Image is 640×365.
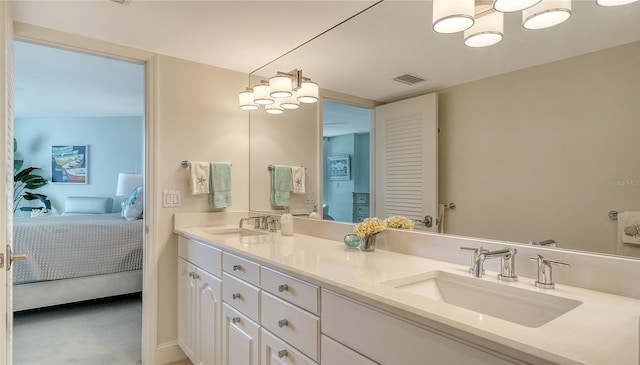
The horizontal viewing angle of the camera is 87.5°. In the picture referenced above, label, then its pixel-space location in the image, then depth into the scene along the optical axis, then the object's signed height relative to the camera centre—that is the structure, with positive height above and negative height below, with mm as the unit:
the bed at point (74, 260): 2945 -737
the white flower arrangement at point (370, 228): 1592 -220
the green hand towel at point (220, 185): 2521 -26
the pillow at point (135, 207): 3781 -300
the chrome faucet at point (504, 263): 1114 -275
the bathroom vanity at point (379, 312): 695 -359
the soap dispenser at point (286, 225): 2186 -283
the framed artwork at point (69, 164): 5488 +286
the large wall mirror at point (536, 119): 1032 +227
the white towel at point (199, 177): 2418 +33
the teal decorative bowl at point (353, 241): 1655 -294
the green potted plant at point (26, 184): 5168 -42
